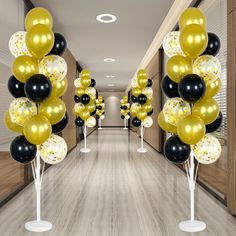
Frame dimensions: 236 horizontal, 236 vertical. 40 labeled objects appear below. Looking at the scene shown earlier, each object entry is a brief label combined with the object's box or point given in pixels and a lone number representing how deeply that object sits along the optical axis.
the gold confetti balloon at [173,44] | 2.93
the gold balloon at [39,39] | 2.62
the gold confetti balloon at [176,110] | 2.77
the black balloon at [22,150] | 2.67
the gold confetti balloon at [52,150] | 2.78
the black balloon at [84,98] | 7.61
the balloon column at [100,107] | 17.52
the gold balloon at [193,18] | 2.76
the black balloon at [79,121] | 8.01
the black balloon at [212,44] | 2.79
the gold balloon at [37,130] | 2.58
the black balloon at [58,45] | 2.94
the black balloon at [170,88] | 2.92
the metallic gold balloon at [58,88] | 2.87
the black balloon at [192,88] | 2.52
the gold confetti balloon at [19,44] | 2.91
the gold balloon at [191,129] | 2.55
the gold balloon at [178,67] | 2.71
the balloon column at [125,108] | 18.62
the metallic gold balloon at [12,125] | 2.87
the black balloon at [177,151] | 2.71
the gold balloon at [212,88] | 2.75
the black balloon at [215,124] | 2.86
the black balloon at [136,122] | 8.51
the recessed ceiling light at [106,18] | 5.57
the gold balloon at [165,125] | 2.99
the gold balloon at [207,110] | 2.69
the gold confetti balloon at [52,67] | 2.76
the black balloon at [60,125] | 3.08
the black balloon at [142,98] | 7.55
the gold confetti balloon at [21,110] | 2.71
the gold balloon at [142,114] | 7.96
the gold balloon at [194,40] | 2.57
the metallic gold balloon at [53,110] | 2.80
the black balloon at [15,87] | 2.82
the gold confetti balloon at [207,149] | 2.68
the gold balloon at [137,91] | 7.75
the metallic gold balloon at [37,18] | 2.83
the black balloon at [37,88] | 2.54
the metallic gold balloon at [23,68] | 2.67
